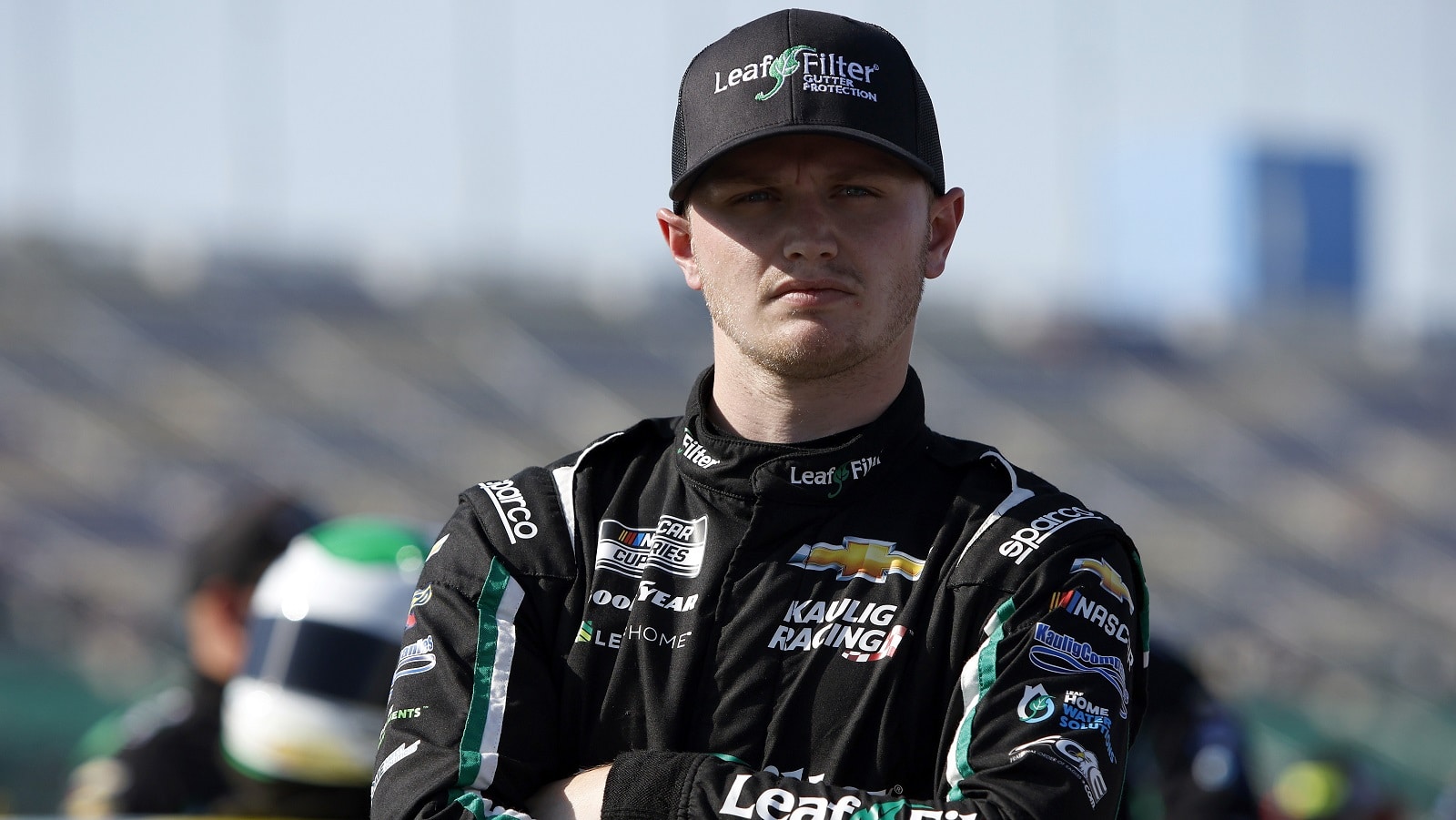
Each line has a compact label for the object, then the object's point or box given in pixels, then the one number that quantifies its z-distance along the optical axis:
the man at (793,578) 4.04
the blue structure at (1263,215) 68.37
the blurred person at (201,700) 9.44
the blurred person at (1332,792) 14.84
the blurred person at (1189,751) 10.55
